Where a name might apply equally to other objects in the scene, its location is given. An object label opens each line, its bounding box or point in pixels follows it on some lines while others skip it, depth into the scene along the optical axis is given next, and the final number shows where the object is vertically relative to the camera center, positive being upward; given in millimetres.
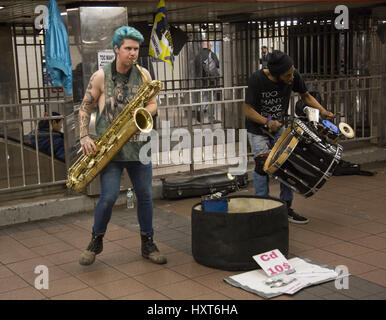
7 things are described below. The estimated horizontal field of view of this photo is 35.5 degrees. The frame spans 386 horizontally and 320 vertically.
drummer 6000 -323
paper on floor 4590 -1639
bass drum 5402 -793
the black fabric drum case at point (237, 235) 4996 -1358
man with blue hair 5113 -330
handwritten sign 4859 -1547
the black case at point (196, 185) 7770 -1447
